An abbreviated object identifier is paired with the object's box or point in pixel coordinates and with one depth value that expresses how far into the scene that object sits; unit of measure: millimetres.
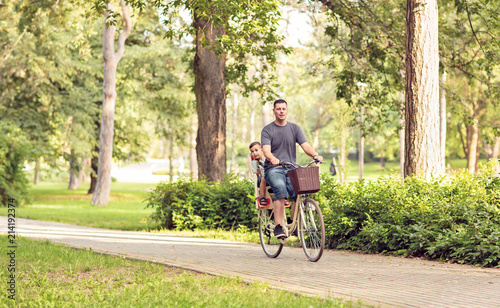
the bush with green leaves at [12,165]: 21406
